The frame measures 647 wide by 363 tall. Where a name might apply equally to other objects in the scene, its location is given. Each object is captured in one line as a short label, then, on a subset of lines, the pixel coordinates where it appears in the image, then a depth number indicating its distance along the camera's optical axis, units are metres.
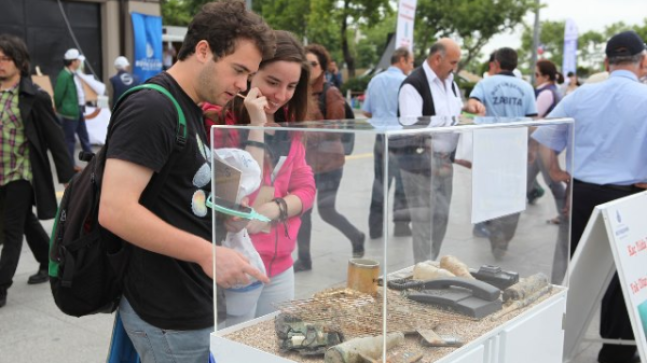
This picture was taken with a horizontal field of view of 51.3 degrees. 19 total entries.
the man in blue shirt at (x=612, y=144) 3.69
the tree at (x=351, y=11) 29.41
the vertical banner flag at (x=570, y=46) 19.08
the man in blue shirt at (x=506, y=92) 6.00
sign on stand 2.94
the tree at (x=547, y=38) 61.38
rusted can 1.85
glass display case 1.78
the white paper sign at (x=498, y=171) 2.10
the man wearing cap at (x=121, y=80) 12.22
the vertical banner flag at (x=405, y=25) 9.13
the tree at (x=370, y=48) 62.07
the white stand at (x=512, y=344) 1.82
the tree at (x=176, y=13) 38.28
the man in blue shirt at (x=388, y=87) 6.61
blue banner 14.69
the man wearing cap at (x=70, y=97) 10.19
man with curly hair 1.76
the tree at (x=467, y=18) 34.06
